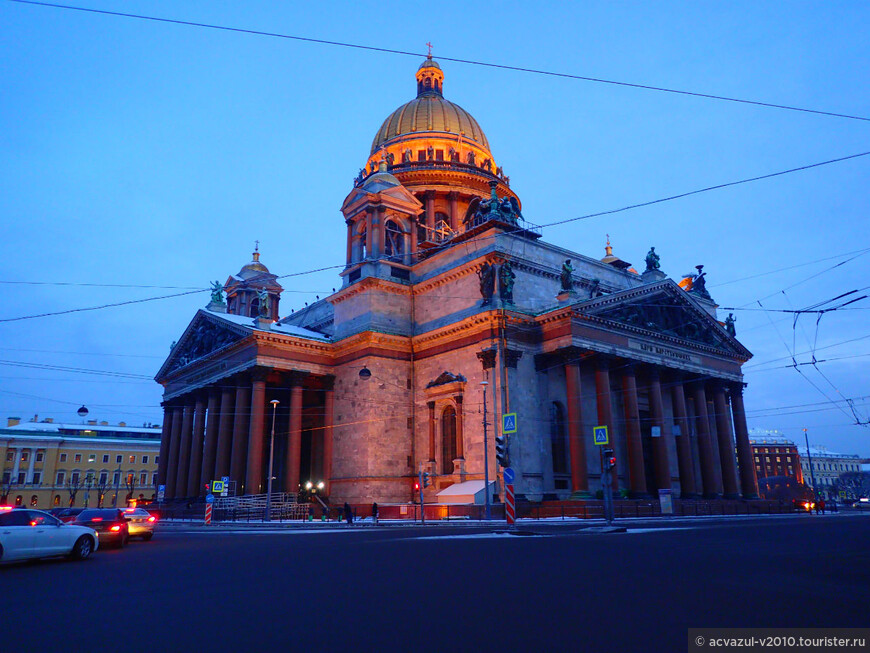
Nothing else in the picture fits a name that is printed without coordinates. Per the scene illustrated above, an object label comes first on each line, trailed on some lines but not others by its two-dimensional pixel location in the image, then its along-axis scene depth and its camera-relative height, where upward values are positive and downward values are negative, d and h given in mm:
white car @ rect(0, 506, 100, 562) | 13539 -976
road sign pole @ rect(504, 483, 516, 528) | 25062 -730
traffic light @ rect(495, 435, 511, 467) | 27203 +1553
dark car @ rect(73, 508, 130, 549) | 20328 -1006
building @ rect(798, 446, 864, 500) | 145500 +4189
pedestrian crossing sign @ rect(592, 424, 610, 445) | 28656 +2208
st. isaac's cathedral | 39594 +7692
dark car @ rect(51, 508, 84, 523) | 28358 -978
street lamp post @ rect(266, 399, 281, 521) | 36700 -778
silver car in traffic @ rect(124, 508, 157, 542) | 23672 -1194
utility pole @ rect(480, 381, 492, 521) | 31803 -873
